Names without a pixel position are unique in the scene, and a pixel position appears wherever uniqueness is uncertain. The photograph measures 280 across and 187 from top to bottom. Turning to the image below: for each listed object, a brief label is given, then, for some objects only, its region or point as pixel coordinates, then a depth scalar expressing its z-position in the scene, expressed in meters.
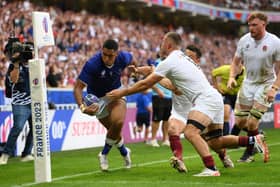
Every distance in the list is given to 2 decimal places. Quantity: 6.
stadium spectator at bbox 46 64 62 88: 18.83
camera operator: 12.30
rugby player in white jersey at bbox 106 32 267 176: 8.70
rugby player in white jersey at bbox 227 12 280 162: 10.42
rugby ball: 9.26
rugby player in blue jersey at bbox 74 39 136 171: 10.11
